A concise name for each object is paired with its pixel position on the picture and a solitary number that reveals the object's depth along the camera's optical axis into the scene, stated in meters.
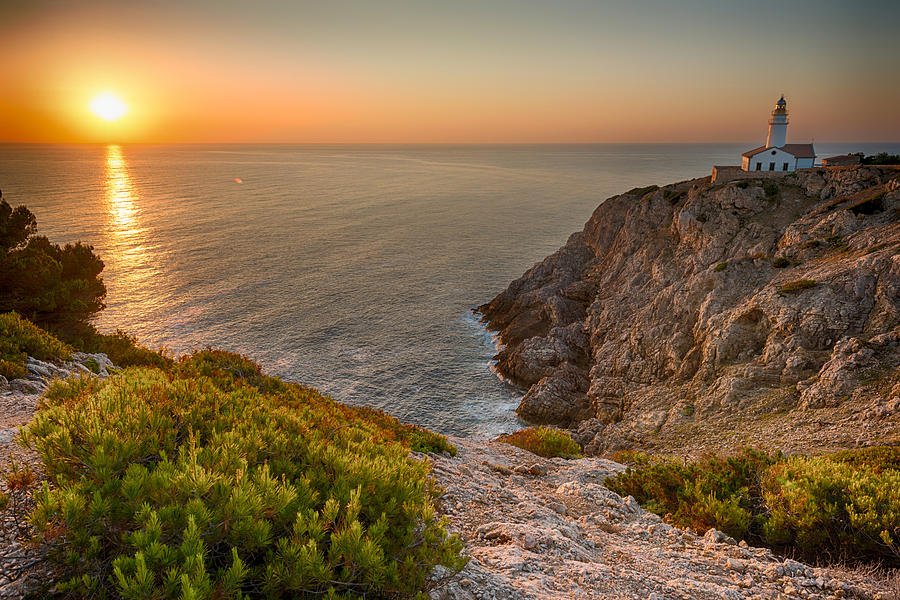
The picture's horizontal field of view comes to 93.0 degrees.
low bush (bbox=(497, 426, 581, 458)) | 18.14
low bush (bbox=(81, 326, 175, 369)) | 17.31
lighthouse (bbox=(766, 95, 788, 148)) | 55.90
